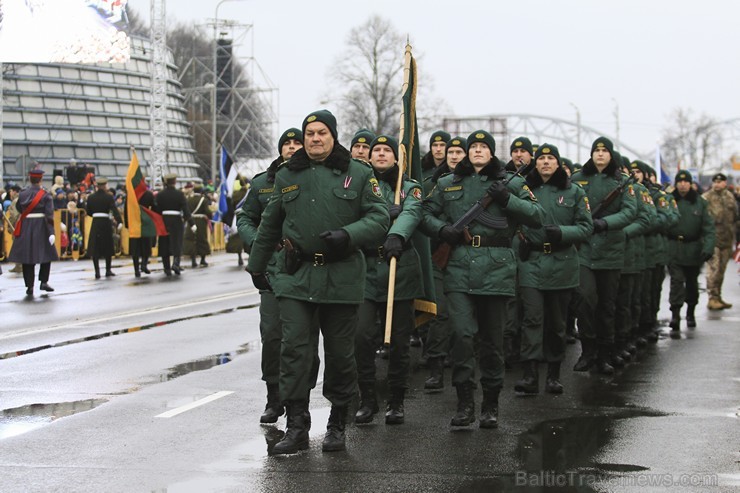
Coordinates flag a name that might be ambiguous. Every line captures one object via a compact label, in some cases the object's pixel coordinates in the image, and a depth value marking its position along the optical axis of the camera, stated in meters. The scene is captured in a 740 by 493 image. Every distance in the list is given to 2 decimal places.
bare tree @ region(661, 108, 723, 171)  109.69
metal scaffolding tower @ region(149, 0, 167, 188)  48.09
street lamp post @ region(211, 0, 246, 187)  64.30
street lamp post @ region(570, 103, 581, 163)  93.05
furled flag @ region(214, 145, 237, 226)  28.80
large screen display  40.34
